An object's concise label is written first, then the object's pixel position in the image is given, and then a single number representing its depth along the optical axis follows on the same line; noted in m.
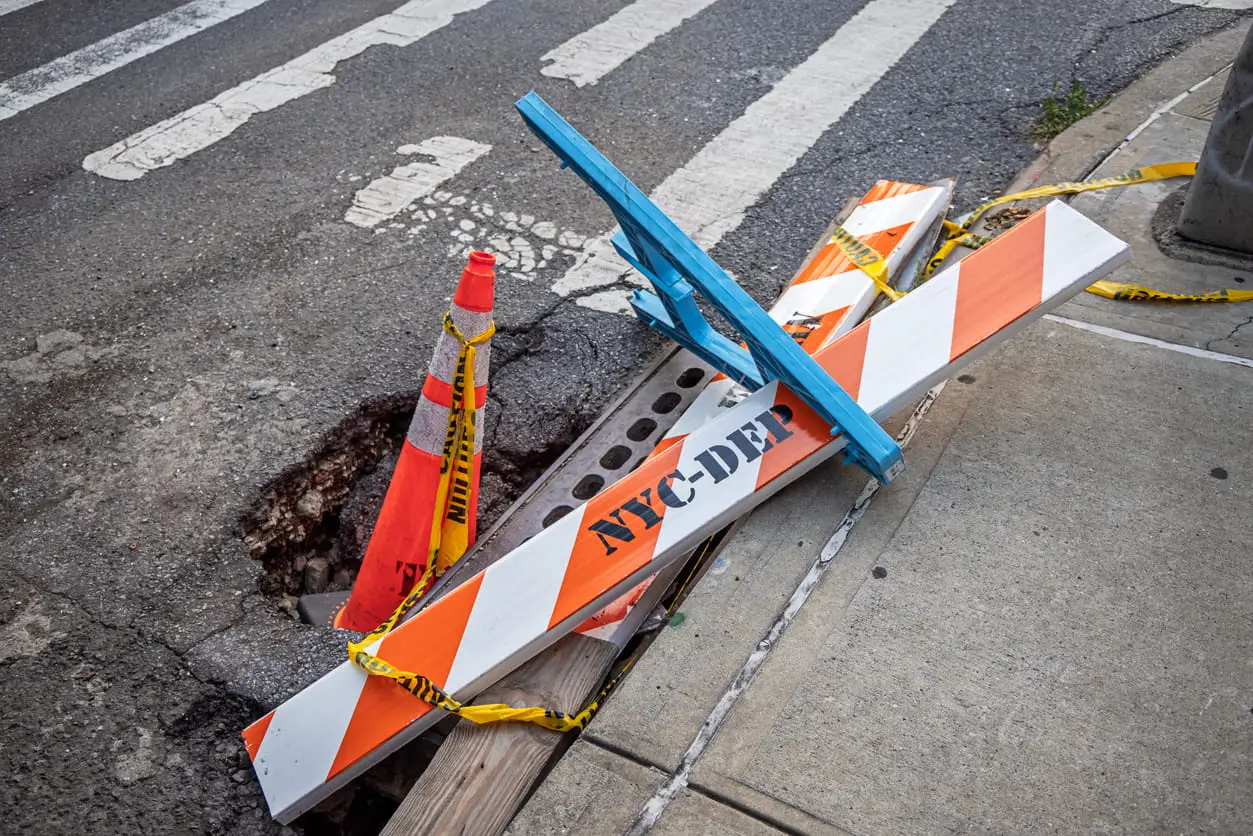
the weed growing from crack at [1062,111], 5.23
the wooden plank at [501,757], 2.53
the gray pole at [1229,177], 3.88
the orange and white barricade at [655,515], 2.69
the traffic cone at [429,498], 3.17
